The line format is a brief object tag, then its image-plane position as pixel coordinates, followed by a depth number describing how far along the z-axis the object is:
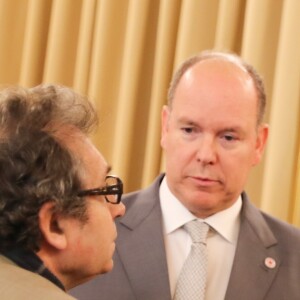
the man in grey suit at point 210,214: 3.03
